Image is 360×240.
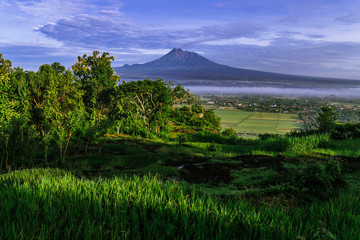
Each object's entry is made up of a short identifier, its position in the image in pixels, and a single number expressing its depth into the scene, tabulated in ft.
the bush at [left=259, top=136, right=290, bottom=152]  36.20
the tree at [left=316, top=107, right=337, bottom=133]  62.82
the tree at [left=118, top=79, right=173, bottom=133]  103.09
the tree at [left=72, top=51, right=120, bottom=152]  100.73
